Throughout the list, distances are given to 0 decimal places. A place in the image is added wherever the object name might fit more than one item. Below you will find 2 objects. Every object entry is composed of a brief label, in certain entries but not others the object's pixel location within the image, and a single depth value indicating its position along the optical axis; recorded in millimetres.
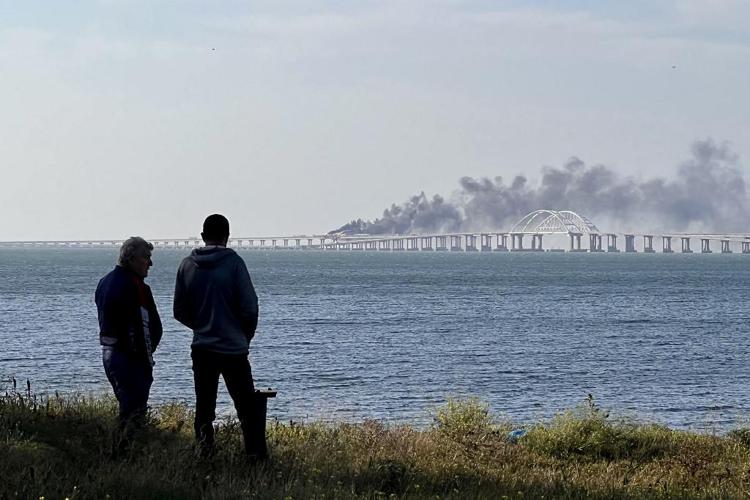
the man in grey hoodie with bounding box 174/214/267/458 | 13344
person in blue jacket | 14000
